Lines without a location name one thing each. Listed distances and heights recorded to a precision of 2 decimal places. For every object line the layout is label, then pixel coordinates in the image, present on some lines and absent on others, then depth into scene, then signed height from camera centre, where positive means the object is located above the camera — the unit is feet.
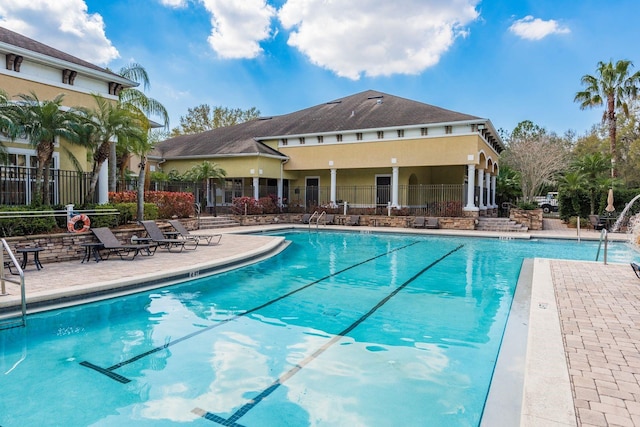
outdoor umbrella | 46.15 +0.93
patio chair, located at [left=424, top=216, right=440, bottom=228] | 70.64 -2.94
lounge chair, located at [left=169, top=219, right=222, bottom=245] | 44.73 -3.49
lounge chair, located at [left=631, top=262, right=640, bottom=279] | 26.58 -3.88
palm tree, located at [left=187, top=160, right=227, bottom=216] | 79.20 +6.10
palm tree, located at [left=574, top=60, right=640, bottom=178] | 86.74 +27.32
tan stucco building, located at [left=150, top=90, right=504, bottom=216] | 73.67 +10.30
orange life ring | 34.68 -2.04
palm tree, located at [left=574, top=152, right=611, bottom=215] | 74.33 +7.31
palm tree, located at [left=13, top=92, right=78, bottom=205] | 32.86 +6.30
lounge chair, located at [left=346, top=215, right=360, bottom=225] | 77.25 -2.90
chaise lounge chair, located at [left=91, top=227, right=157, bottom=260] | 33.81 -3.80
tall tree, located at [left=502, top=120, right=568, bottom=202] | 109.70 +13.44
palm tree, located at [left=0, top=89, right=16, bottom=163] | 31.24 +6.23
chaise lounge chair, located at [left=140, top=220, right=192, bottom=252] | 38.85 -3.63
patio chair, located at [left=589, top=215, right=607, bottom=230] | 67.26 -2.18
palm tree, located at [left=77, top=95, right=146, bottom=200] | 39.68 +7.16
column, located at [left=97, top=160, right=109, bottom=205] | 43.23 +1.75
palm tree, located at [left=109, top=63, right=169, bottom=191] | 59.00 +15.45
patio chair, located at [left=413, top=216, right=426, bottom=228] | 71.82 -2.87
